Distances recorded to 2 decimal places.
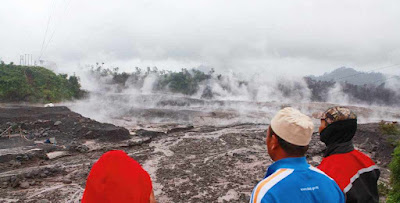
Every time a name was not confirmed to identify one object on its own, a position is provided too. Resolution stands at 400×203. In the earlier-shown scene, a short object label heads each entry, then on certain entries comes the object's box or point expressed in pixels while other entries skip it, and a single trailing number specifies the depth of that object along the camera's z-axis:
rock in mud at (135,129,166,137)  15.98
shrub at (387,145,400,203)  3.83
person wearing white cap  1.37
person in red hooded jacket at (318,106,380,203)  2.06
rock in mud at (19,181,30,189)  7.28
